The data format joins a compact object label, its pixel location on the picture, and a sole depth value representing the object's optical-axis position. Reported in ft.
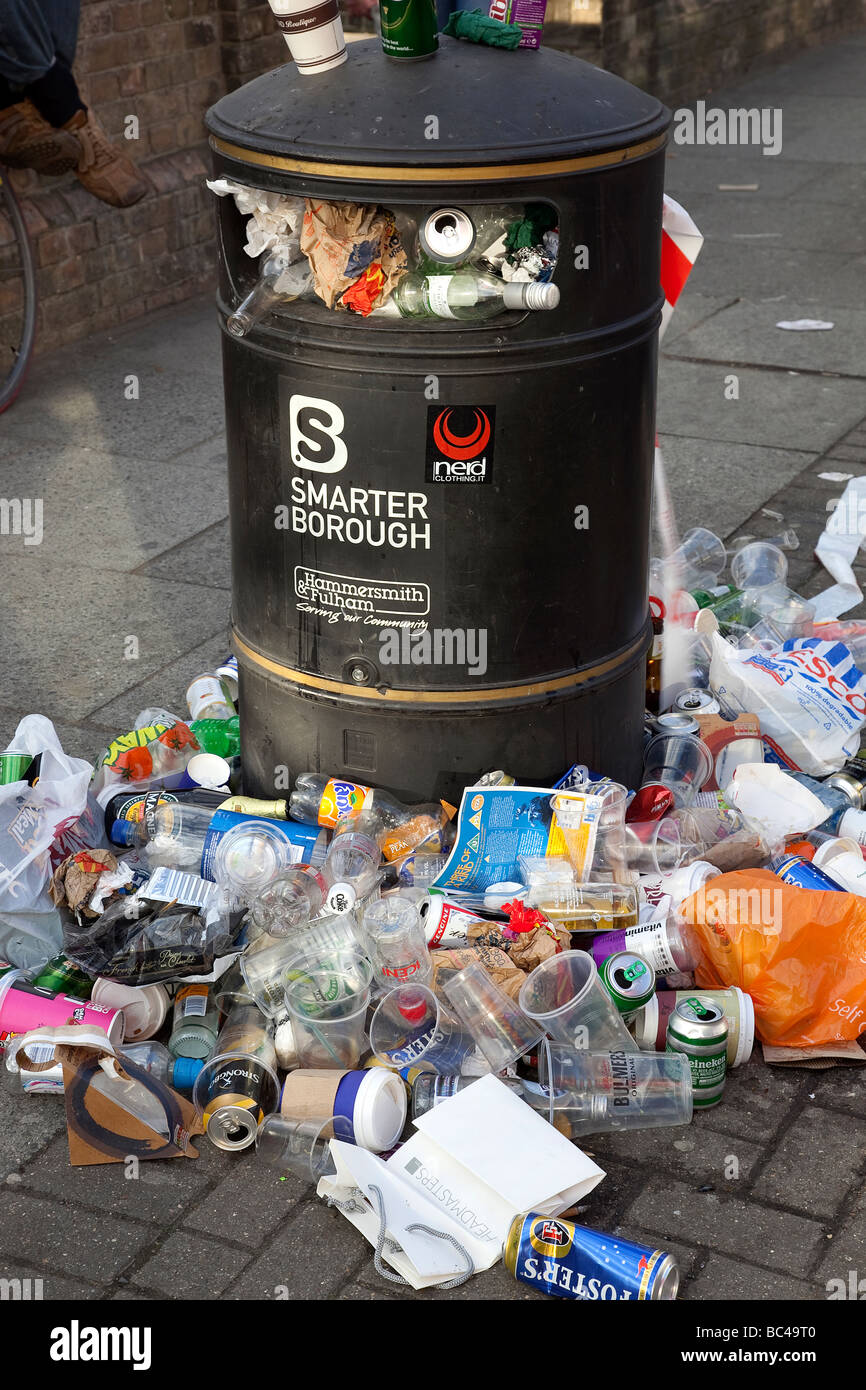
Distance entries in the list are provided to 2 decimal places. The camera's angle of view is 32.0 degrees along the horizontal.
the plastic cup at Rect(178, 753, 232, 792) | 13.52
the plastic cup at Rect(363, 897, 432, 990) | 10.77
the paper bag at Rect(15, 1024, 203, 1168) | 9.96
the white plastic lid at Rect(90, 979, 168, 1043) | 10.93
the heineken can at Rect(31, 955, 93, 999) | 11.27
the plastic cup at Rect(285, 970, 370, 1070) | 10.60
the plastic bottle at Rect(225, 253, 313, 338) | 11.00
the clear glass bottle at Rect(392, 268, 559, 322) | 10.31
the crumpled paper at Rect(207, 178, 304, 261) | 10.94
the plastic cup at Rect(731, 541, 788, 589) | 17.19
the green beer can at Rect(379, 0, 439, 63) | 10.57
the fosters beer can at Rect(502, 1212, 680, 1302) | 8.75
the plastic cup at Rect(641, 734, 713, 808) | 13.52
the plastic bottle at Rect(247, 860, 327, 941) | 11.48
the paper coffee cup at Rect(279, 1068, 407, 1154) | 9.84
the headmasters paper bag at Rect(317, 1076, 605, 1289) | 9.18
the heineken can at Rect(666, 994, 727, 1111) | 10.26
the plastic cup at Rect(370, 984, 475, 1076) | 10.58
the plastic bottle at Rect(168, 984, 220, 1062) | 10.86
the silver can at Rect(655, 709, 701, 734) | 13.70
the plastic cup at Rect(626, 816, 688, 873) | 12.38
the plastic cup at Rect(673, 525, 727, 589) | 17.71
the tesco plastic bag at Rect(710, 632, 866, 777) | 13.93
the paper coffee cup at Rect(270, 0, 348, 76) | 10.63
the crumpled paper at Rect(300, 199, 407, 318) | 10.52
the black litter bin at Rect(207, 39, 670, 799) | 10.30
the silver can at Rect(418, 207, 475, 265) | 10.28
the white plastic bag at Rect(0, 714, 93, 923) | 11.82
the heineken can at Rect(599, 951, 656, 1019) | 10.62
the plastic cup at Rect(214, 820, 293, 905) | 12.00
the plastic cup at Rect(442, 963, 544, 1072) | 10.63
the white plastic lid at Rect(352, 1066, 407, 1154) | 9.82
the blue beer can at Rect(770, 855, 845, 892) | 11.78
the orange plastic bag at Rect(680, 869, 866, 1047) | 10.77
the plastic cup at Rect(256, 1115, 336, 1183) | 9.87
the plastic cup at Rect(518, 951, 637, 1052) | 10.62
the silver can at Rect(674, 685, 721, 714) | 14.10
